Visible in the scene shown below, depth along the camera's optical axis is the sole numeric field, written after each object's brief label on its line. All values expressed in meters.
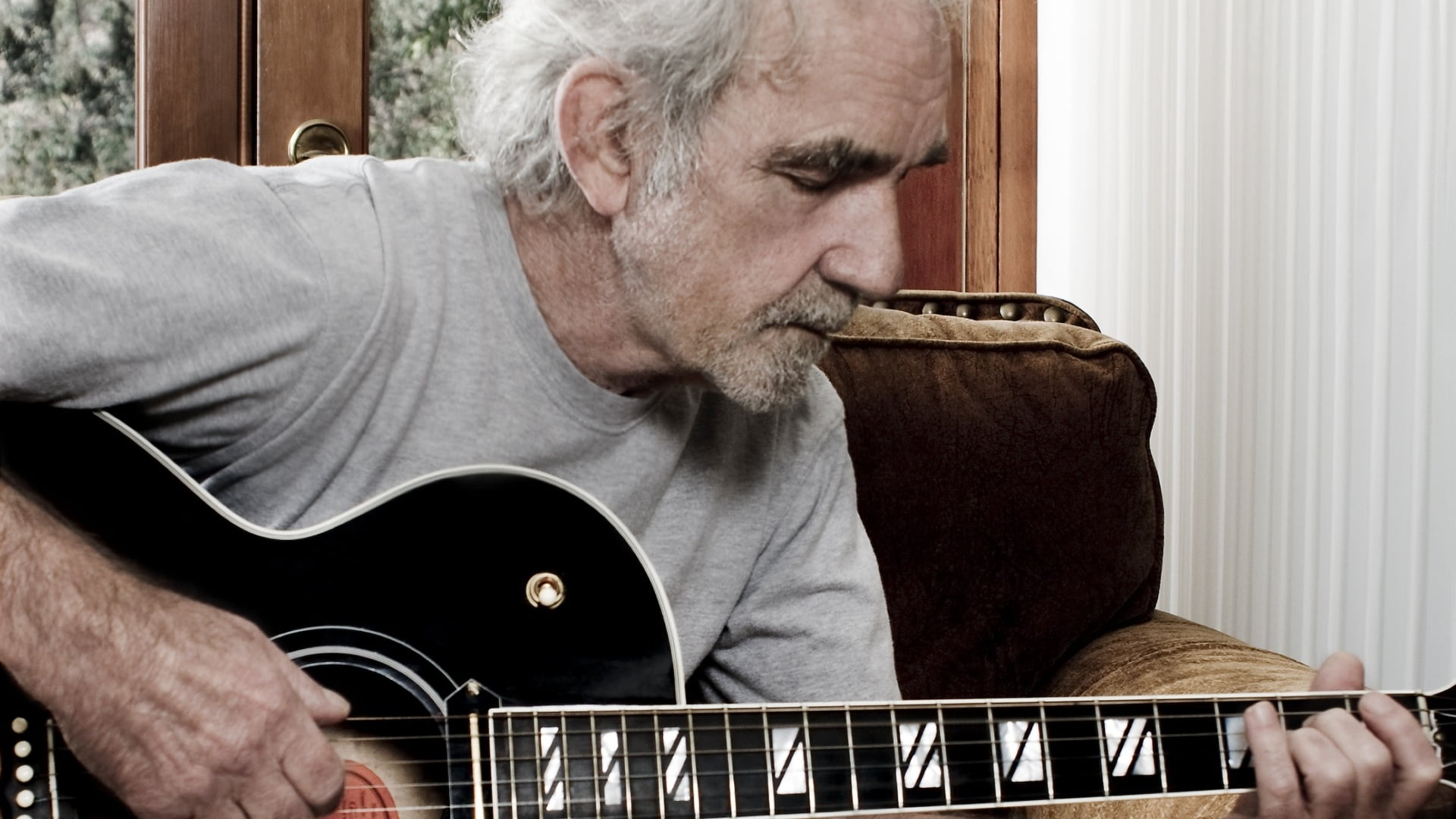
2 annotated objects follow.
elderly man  1.56
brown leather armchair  1.89
